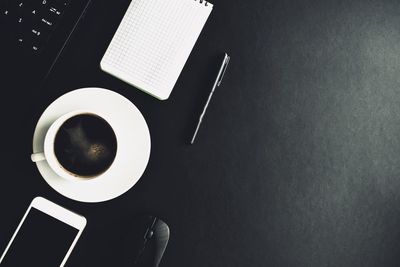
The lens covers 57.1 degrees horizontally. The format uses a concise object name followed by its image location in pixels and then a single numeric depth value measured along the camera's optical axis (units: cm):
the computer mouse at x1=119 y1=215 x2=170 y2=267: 56
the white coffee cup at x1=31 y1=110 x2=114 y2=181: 52
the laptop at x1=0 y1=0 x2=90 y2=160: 50
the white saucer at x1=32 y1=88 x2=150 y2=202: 55
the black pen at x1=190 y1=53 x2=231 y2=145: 58
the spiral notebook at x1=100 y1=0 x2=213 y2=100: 56
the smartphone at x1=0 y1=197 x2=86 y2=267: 52
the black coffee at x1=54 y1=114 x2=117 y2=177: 55
